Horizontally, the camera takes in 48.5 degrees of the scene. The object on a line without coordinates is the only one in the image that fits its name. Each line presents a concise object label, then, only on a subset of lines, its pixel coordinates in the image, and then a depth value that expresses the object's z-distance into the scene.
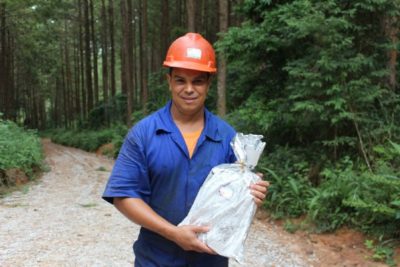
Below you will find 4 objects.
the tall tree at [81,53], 36.37
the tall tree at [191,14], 15.51
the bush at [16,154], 11.96
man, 2.11
